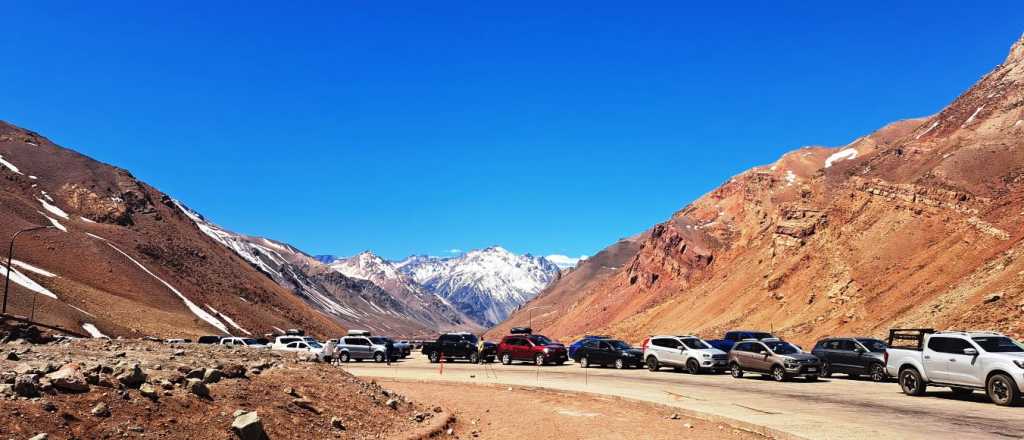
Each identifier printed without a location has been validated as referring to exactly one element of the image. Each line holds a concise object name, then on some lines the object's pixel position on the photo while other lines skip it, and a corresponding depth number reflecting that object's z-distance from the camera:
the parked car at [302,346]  40.94
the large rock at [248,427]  10.95
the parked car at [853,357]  27.48
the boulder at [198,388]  11.82
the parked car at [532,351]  40.97
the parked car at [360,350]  44.91
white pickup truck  17.97
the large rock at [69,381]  10.20
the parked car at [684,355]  32.03
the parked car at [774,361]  27.02
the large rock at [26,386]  9.66
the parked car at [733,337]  39.00
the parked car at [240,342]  43.62
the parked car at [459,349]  44.47
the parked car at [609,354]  37.22
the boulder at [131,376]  11.16
